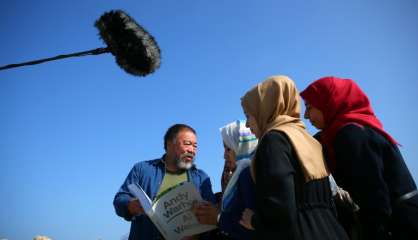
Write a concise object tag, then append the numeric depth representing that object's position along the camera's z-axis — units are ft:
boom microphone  10.45
